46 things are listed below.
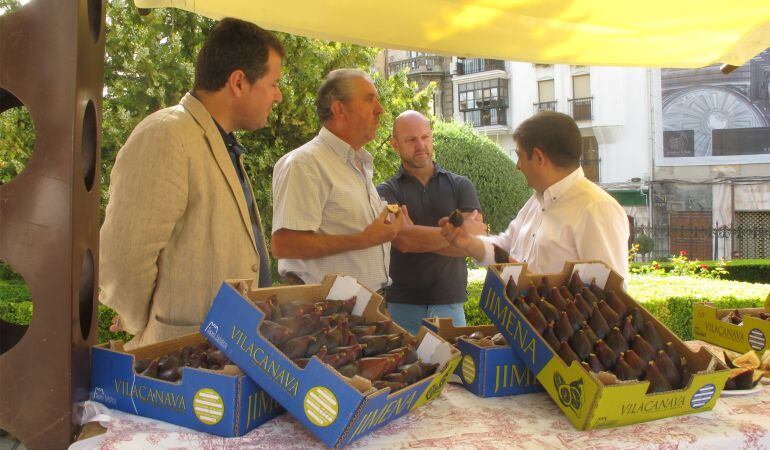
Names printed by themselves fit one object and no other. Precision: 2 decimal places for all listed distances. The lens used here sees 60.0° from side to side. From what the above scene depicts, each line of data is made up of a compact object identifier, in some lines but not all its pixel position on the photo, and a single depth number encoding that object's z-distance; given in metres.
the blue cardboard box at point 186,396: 1.54
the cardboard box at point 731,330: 2.35
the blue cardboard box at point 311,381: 1.43
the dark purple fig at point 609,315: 1.93
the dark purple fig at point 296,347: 1.57
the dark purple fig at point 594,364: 1.71
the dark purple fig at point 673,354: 1.84
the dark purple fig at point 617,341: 1.81
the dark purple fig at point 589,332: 1.81
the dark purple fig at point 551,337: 1.79
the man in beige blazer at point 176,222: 2.04
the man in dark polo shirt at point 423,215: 3.69
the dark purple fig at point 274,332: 1.59
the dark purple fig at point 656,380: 1.71
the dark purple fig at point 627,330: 1.88
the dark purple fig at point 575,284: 2.12
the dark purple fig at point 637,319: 1.96
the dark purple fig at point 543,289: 2.09
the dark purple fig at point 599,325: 1.88
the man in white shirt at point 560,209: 2.51
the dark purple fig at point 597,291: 2.12
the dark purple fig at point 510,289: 1.98
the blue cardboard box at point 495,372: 1.91
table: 1.55
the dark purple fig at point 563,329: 1.83
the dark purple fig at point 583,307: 1.94
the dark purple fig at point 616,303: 2.00
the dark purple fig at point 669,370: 1.76
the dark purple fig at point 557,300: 1.97
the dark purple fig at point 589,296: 2.02
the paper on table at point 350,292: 1.95
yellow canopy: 2.88
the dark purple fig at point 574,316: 1.89
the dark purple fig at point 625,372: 1.71
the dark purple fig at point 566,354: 1.73
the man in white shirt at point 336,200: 2.75
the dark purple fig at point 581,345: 1.77
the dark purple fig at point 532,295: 2.01
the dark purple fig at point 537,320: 1.84
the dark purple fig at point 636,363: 1.73
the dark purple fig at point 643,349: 1.80
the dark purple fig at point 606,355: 1.76
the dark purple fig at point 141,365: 1.73
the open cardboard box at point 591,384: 1.62
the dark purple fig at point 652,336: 1.90
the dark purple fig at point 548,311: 1.90
